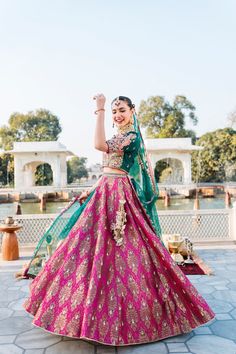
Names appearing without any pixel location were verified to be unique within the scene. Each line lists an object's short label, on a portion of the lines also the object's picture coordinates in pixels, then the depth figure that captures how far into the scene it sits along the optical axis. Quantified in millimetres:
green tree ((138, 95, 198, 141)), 34562
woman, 2031
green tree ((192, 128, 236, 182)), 27594
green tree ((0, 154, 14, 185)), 33031
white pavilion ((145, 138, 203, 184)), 23938
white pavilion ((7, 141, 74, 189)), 24172
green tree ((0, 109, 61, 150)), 35031
